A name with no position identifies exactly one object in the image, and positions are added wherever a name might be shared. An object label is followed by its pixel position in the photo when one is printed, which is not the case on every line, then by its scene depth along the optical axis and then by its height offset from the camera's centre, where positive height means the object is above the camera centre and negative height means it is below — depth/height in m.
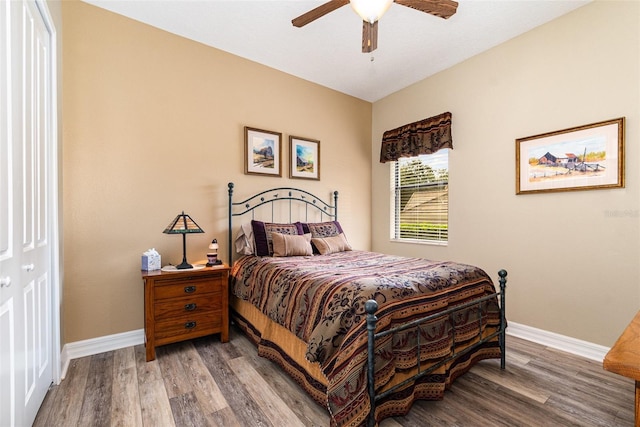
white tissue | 2.48 -0.41
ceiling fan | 1.77 +1.36
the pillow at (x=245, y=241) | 2.99 -0.31
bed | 1.49 -0.70
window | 3.63 +0.17
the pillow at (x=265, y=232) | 2.95 -0.22
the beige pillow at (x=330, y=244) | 3.19 -0.37
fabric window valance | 3.45 +0.91
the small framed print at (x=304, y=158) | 3.69 +0.68
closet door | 1.22 +0.01
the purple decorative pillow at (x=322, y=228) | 3.39 -0.21
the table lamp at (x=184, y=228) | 2.47 -0.13
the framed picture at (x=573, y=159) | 2.35 +0.43
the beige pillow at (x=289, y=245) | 2.91 -0.34
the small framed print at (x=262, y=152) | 3.32 +0.69
